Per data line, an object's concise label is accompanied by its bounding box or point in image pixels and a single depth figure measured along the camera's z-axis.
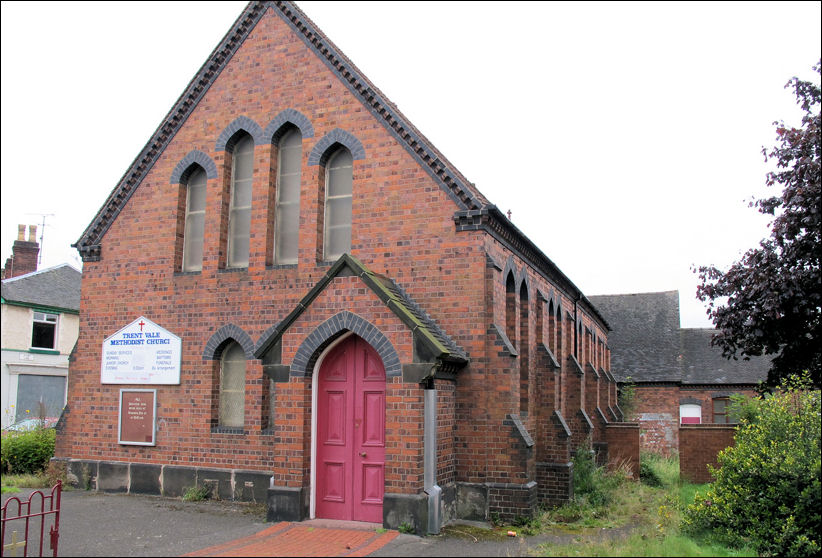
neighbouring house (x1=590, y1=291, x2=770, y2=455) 34.03
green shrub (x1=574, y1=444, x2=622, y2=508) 15.73
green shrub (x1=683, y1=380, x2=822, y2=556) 10.36
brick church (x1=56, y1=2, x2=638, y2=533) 12.40
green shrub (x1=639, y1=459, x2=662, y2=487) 20.31
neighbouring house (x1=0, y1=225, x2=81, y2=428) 29.56
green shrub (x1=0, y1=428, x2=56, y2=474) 17.53
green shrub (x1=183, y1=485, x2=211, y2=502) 14.85
